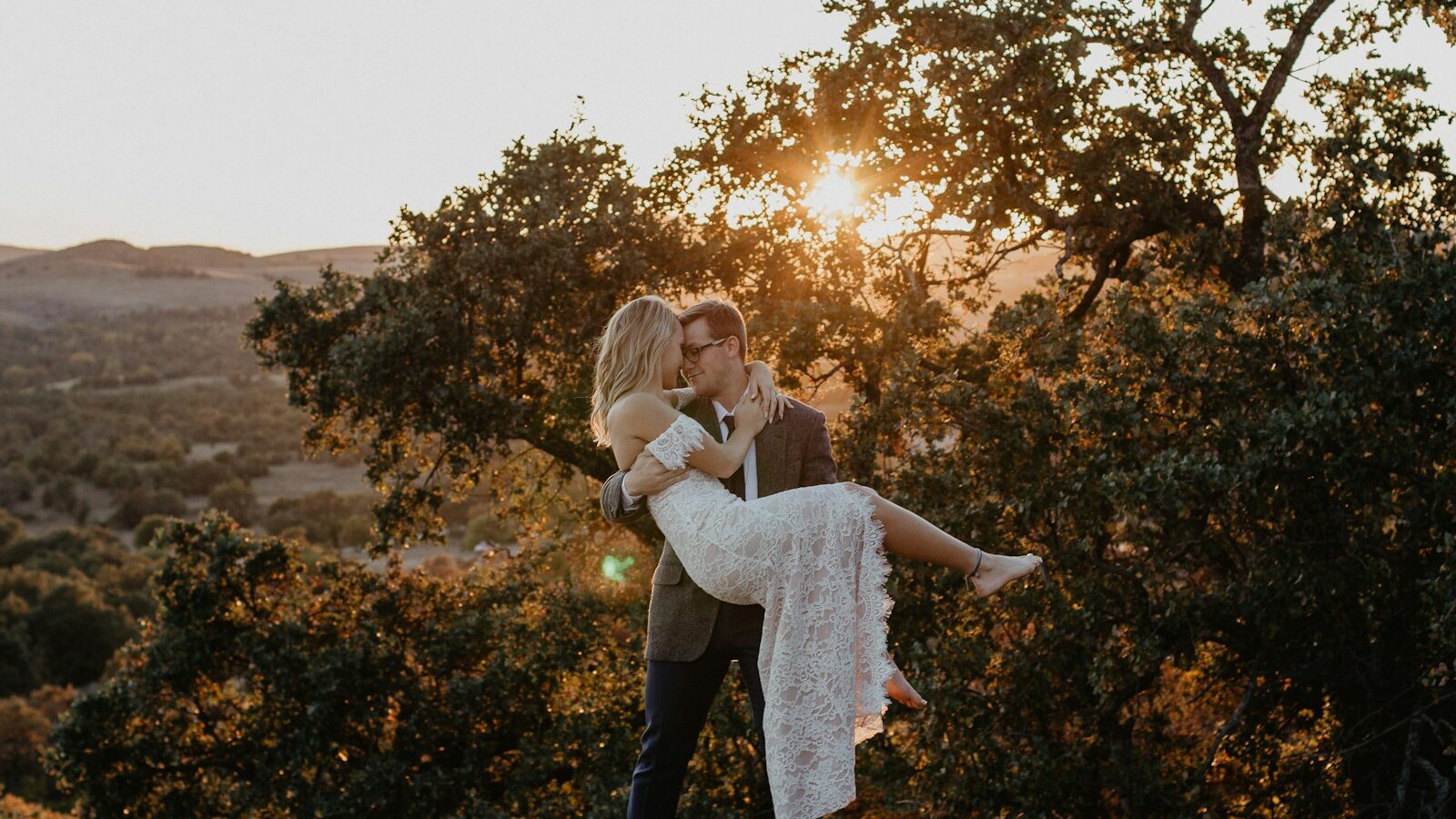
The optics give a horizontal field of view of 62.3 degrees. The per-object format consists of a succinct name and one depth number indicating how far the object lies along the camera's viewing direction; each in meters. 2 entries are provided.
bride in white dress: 3.93
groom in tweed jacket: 4.03
